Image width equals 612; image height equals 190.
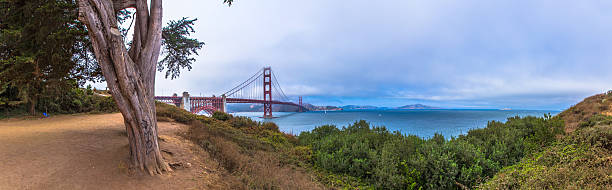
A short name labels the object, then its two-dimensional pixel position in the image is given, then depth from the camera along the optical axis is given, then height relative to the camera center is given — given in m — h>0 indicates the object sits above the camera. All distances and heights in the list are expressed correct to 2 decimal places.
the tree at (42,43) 6.41 +1.77
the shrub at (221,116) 13.27 -0.73
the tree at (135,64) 4.05 +0.70
